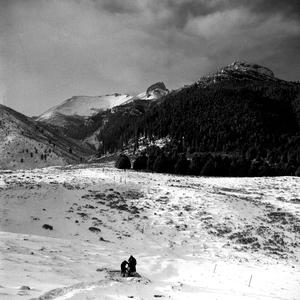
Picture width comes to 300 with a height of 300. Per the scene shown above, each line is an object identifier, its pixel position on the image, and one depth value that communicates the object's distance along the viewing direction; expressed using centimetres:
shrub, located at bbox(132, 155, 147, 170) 8706
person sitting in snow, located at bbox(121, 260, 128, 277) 1887
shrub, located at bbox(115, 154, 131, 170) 8268
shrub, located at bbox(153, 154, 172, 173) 8394
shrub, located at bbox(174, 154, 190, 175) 8406
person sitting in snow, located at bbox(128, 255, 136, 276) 1916
